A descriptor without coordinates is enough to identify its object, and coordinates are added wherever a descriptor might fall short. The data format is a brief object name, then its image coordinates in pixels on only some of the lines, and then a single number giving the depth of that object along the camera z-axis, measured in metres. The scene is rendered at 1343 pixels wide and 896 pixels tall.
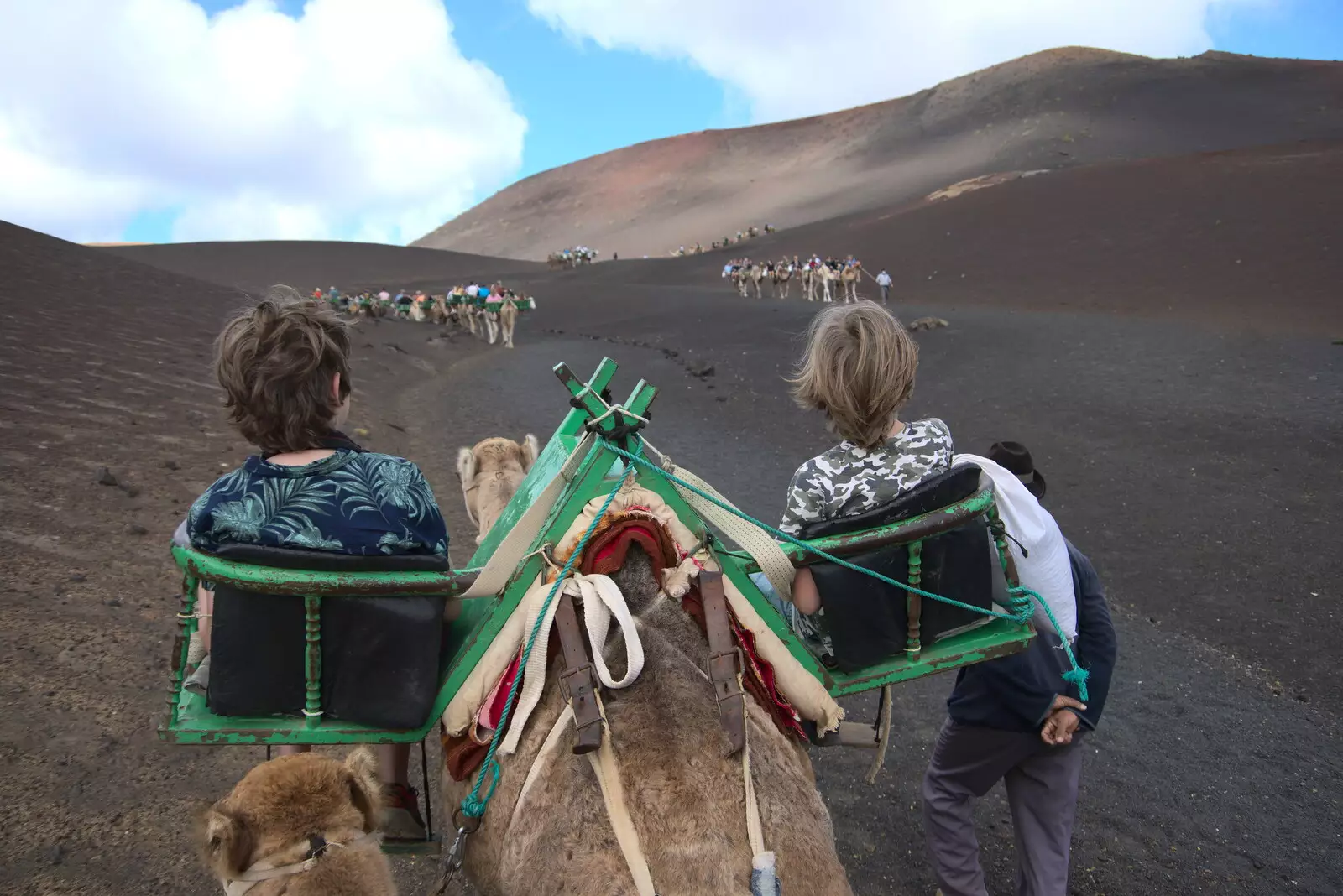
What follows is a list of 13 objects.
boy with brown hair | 2.11
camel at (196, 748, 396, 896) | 1.82
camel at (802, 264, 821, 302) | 29.98
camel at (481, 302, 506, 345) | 25.00
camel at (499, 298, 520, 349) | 23.75
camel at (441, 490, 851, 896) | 1.70
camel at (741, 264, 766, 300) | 31.48
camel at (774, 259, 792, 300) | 31.67
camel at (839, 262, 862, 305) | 27.55
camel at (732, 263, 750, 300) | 32.34
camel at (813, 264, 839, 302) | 28.55
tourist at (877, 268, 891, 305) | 26.59
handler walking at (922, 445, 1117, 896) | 2.55
